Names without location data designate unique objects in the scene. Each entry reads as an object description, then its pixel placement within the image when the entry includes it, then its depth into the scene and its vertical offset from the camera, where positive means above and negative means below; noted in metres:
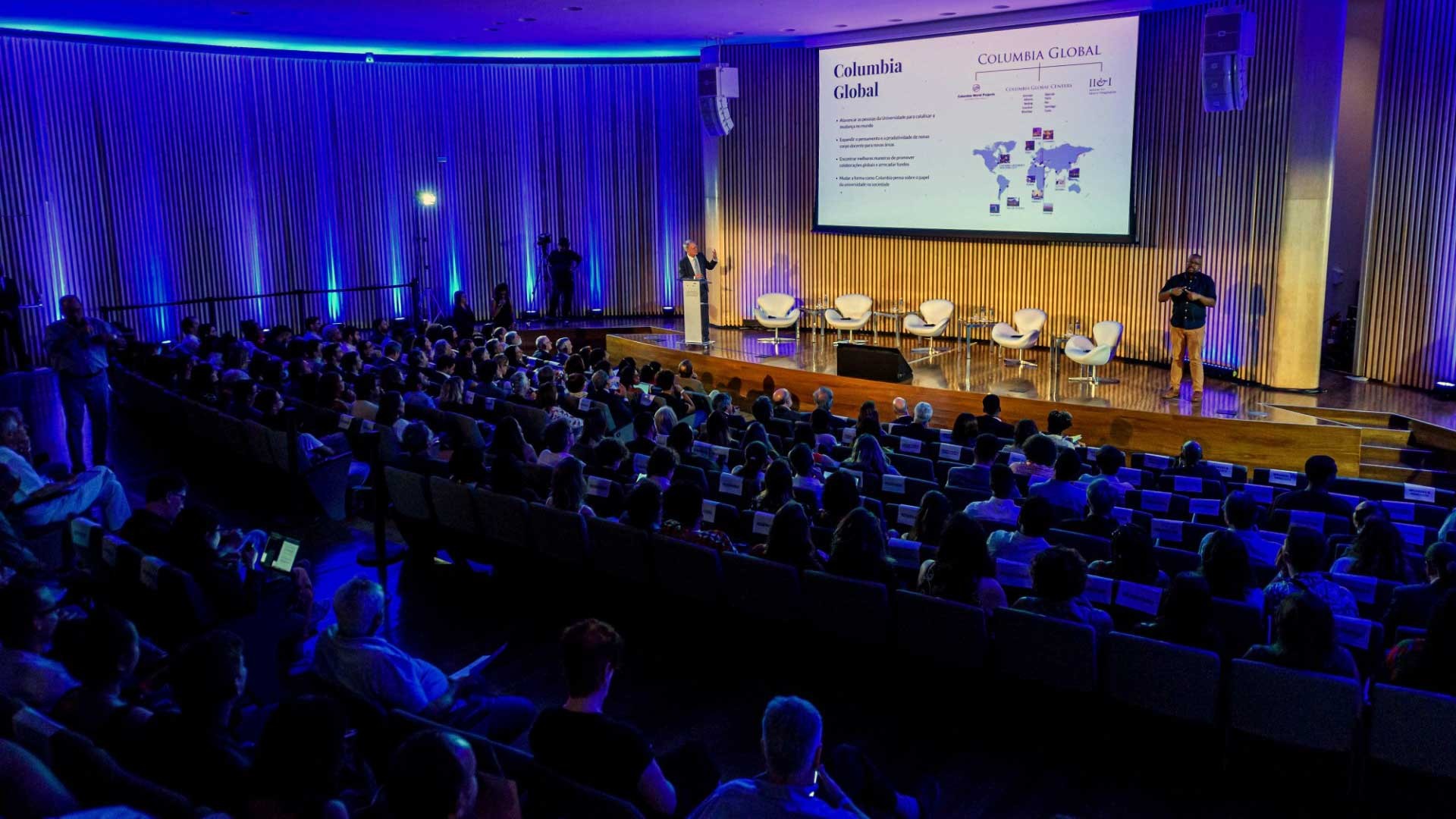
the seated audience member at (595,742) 3.03 -1.36
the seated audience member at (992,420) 8.48 -1.40
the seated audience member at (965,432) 8.32 -1.45
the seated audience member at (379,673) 3.67 -1.40
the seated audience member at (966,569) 4.59 -1.36
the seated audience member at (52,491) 5.55 -1.21
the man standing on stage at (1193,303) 10.54 -0.66
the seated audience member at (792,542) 5.04 -1.36
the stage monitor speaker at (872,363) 11.78 -1.34
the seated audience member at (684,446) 7.16 -1.32
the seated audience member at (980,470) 6.86 -1.43
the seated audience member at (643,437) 7.21 -1.26
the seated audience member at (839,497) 5.62 -1.30
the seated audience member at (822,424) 8.31 -1.39
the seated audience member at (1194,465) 7.21 -1.51
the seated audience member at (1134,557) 4.64 -1.34
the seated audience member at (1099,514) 5.61 -1.42
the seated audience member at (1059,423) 8.34 -1.40
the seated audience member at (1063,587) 4.30 -1.35
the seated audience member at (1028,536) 5.08 -1.37
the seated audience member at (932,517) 5.62 -1.40
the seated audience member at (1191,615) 4.07 -1.39
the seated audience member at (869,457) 6.99 -1.37
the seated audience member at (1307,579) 4.51 -1.42
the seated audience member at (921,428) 8.40 -1.43
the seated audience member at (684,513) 5.43 -1.33
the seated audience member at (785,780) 2.71 -1.33
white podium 14.29 -0.91
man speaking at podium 14.44 -0.30
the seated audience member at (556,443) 6.96 -1.25
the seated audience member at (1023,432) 7.87 -1.40
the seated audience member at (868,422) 7.84 -1.29
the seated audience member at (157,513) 4.95 -1.20
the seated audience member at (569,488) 5.83 -1.27
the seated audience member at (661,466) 6.25 -1.25
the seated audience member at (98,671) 3.28 -1.24
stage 9.50 -1.62
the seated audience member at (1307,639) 3.77 -1.37
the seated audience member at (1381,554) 4.95 -1.43
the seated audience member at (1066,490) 6.16 -1.40
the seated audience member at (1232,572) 4.49 -1.36
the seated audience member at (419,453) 6.84 -1.30
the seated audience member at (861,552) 4.85 -1.36
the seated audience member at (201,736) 3.02 -1.33
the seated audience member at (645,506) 5.49 -1.29
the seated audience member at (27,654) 3.51 -1.28
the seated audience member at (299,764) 2.64 -1.22
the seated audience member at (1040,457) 6.77 -1.33
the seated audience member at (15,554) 4.79 -1.30
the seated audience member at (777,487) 5.73 -1.27
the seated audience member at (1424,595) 4.38 -1.43
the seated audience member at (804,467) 6.53 -1.34
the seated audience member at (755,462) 6.45 -1.27
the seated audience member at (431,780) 2.48 -1.18
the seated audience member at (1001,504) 5.75 -1.38
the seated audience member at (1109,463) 6.86 -1.40
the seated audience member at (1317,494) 6.29 -1.48
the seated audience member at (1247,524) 5.36 -1.41
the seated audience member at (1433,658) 3.69 -1.44
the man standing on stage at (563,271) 17.78 -0.45
